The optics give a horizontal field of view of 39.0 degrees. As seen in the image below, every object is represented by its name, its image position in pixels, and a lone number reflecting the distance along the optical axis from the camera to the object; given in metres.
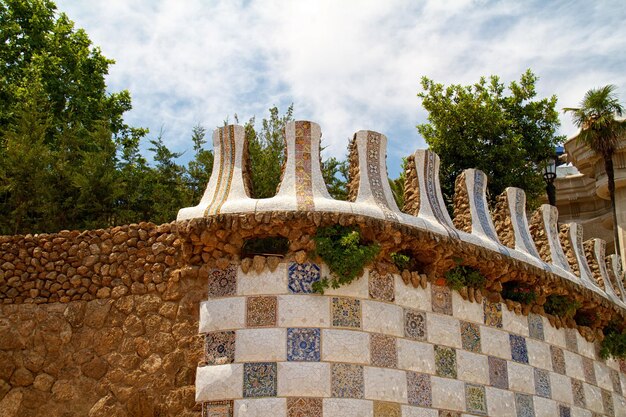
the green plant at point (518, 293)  13.74
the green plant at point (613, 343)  15.58
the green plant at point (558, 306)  14.48
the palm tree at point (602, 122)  25.17
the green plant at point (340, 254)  11.13
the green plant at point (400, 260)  12.02
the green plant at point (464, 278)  12.42
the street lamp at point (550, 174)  20.08
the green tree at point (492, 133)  21.09
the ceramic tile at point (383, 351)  11.08
